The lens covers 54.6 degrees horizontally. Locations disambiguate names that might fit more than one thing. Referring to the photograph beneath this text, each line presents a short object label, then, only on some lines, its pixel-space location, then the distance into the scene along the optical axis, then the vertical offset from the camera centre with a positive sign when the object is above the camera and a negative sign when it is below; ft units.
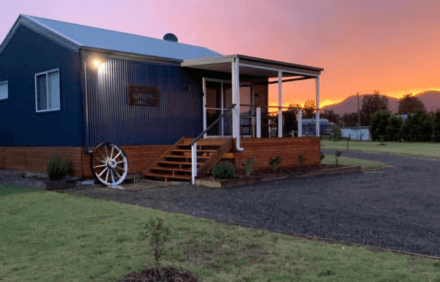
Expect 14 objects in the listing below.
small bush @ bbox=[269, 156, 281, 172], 43.29 -2.91
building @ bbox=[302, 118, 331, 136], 241.65 +4.17
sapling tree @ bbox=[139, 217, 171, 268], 11.91 -2.83
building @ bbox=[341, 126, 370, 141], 209.15 +0.30
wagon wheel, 38.65 -2.64
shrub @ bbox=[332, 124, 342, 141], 125.70 +0.59
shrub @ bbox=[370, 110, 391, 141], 159.02 +3.60
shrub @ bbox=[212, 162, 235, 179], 37.22 -3.31
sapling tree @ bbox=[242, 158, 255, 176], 39.78 -3.04
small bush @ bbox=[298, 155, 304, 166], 46.55 -2.70
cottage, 39.34 +2.99
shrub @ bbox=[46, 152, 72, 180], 37.32 -2.95
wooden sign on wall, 42.11 +3.97
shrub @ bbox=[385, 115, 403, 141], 153.58 +1.55
